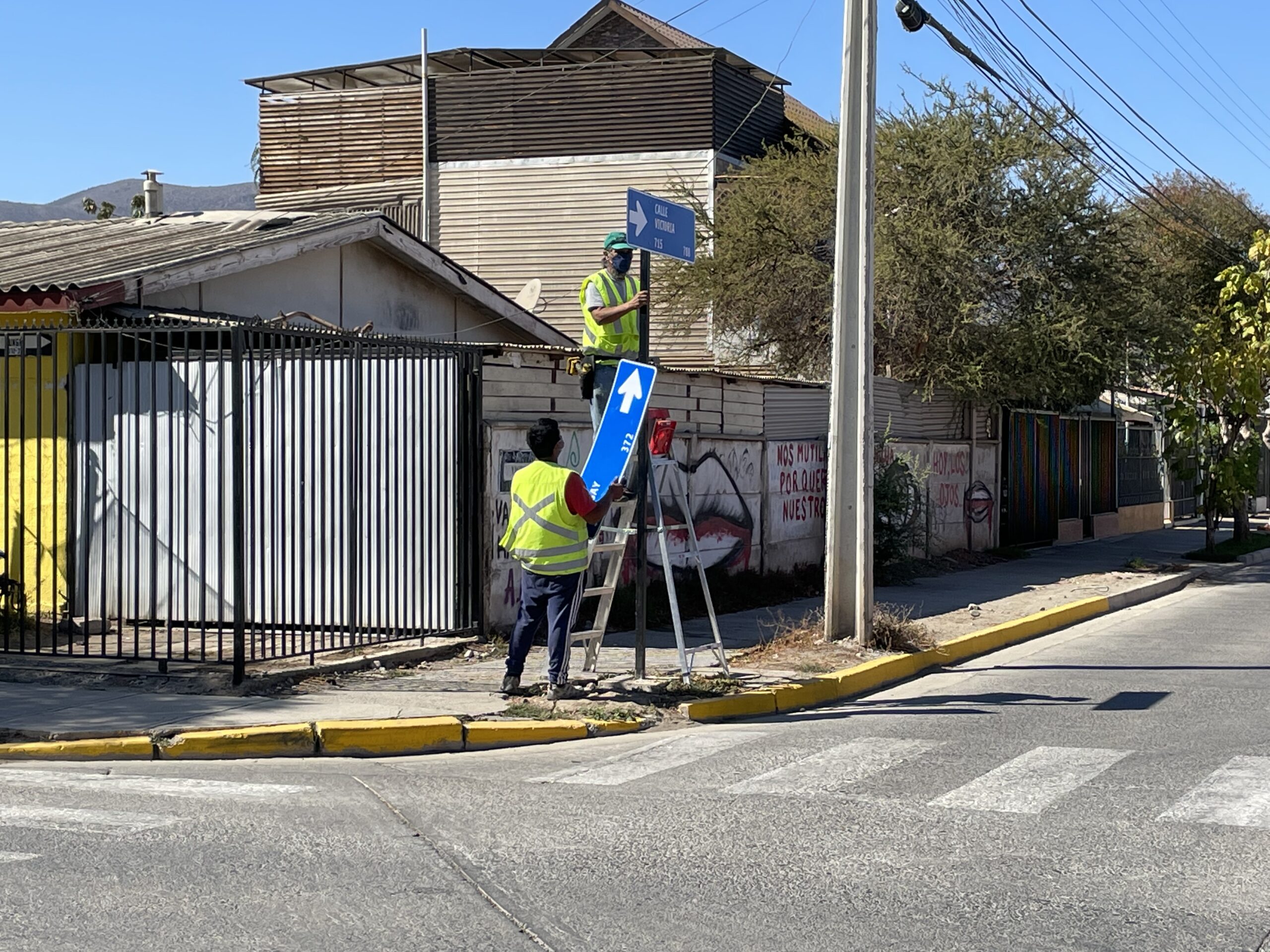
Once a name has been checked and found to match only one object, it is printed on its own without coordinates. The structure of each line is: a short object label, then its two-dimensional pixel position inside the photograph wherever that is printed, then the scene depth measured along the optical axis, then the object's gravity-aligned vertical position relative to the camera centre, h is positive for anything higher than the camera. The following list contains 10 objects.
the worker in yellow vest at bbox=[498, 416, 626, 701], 9.21 -0.44
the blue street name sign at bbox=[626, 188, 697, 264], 9.62 +1.67
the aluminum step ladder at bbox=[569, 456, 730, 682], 9.80 -0.75
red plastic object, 9.84 +0.23
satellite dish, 21.69 +2.67
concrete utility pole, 11.85 +0.96
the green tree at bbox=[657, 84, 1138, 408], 20.91 +3.08
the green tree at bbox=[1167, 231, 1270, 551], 22.19 +1.31
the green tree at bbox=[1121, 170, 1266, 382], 21.95 +4.83
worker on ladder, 9.97 +1.07
